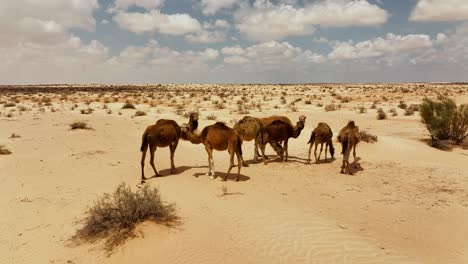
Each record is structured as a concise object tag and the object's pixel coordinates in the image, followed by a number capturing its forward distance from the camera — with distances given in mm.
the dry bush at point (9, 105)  36394
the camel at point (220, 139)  10773
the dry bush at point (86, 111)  29745
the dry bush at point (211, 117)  26400
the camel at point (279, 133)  13258
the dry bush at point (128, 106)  33353
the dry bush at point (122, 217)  7266
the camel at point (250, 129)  13117
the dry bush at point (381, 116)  28181
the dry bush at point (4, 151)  14789
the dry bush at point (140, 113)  28297
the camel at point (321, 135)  13328
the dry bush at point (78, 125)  20781
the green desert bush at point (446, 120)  18531
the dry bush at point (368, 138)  16406
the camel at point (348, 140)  11906
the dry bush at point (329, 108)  33612
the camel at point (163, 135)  11078
